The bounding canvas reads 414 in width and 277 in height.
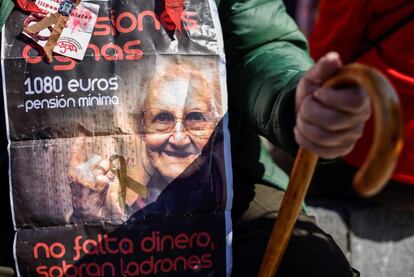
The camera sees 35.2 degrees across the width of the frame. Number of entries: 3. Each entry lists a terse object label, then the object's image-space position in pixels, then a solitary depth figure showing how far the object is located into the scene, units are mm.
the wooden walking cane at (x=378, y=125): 790
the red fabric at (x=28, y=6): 1208
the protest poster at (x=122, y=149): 1196
